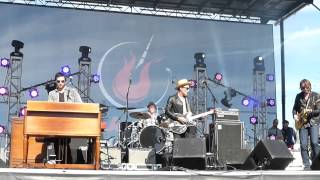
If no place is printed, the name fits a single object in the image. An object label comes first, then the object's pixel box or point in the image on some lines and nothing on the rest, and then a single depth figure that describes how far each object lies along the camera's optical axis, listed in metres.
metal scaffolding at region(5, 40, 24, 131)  13.18
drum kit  8.42
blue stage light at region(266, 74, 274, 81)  14.96
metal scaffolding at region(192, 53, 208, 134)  14.06
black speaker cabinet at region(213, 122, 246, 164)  7.73
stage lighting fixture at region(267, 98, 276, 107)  14.91
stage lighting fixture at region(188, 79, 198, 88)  14.24
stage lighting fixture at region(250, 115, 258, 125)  14.71
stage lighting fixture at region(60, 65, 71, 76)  13.50
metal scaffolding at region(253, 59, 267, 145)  14.85
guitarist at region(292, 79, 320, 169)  7.88
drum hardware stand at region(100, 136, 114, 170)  6.83
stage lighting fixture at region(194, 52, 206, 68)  14.54
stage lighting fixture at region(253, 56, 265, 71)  14.99
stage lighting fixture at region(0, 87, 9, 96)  13.09
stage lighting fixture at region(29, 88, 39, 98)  13.24
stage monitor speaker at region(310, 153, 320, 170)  6.61
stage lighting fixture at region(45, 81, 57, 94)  7.68
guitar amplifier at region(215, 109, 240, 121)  8.09
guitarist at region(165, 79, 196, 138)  7.83
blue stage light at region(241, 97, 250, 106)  14.81
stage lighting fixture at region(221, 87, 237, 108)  14.56
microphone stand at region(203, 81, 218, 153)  7.99
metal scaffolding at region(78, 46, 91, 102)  13.62
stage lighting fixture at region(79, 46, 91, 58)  13.76
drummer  10.07
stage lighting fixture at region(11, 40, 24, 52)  13.36
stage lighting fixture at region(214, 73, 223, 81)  14.70
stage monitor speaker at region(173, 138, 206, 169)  6.58
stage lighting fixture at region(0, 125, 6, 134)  12.63
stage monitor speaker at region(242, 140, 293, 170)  6.49
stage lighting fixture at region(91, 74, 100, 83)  13.74
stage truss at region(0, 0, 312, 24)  14.62
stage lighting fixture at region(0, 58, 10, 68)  13.18
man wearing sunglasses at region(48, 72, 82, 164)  6.74
